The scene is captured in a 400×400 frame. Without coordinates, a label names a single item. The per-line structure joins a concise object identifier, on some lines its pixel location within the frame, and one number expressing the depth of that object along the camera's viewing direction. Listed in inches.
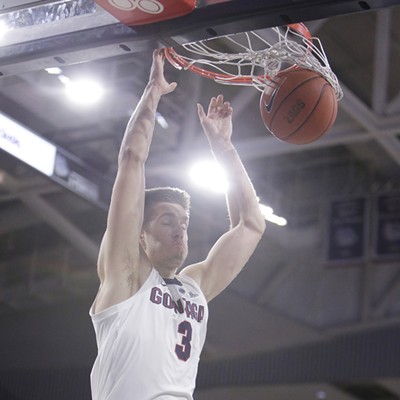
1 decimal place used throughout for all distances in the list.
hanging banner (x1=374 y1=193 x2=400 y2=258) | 500.1
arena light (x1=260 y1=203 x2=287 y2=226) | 455.2
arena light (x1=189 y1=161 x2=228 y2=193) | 416.2
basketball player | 147.6
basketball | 178.5
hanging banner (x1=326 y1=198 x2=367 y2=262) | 503.5
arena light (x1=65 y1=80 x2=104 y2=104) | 389.4
